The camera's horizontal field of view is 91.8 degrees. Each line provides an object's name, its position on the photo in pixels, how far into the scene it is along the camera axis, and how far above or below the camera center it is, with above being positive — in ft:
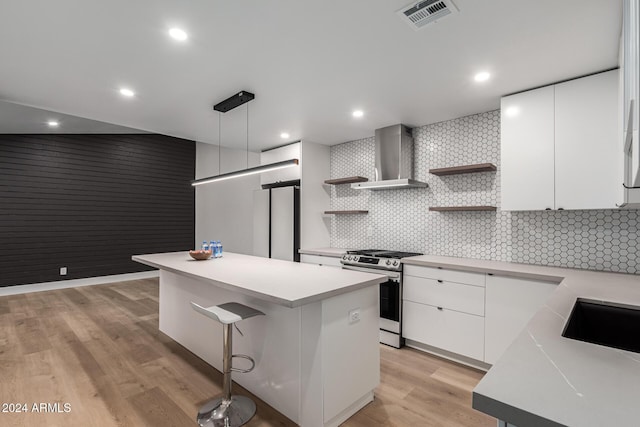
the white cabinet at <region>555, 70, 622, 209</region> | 7.50 +1.92
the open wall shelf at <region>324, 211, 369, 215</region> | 14.14 +0.28
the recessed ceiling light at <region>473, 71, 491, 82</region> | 8.14 +3.81
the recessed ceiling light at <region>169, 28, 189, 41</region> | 6.48 +3.91
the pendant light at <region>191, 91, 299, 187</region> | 9.60 +3.78
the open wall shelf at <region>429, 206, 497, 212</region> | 10.24 +0.35
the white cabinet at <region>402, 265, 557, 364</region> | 8.27 -2.66
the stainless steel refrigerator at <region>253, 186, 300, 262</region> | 14.79 -0.25
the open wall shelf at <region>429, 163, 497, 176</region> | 9.97 +1.66
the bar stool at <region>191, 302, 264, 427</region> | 6.56 -4.16
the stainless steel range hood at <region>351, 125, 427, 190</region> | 12.17 +2.41
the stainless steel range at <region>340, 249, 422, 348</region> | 10.63 -2.63
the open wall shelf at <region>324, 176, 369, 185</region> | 13.94 +1.76
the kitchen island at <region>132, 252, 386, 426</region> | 6.24 -2.66
